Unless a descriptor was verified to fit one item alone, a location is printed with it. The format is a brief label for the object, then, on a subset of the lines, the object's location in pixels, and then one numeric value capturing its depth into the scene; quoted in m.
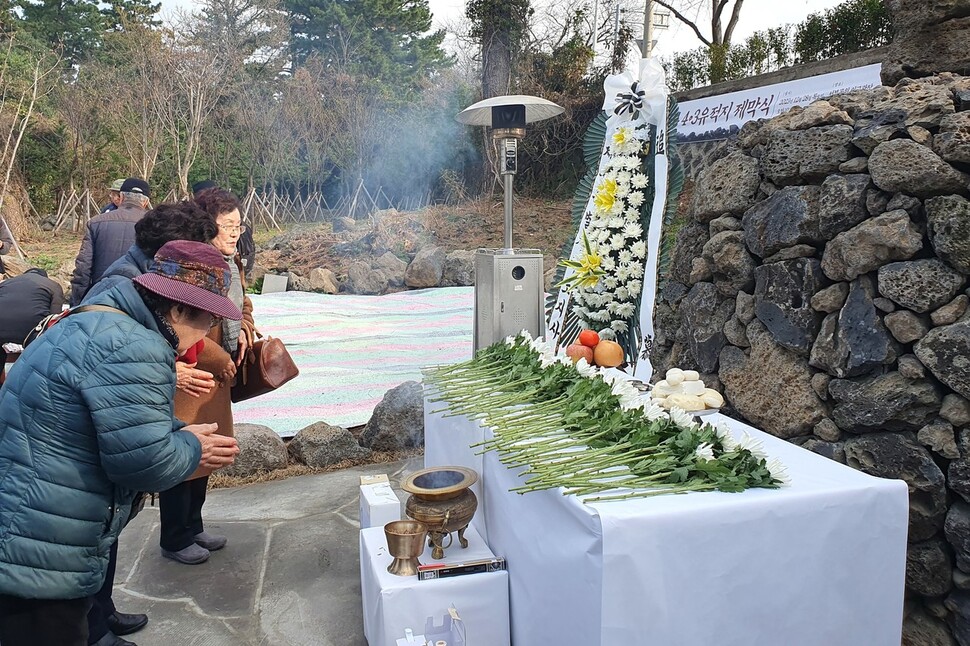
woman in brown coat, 3.16
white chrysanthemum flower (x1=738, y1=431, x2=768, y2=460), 1.88
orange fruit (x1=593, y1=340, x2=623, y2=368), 3.17
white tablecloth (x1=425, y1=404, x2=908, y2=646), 1.64
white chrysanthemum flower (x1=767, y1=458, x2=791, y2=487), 1.82
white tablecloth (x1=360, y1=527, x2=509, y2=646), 2.18
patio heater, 4.11
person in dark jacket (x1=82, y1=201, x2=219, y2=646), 2.66
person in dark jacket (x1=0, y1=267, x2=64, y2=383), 4.25
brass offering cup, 2.26
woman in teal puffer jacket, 1.75
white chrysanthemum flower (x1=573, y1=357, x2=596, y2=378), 2.72
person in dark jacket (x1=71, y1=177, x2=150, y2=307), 4.43
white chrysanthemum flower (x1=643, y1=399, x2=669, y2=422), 2.12
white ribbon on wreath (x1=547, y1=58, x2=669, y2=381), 3.93
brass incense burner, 2.24
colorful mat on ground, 5.76
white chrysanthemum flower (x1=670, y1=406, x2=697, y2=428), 2.04
